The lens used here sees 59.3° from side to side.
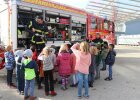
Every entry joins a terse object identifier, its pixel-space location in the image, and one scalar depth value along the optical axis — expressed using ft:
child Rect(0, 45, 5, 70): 12.82
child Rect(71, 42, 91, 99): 10.63
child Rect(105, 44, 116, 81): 14.16
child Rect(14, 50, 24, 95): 11.08
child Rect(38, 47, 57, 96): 10.91
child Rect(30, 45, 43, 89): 11.90
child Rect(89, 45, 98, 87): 12.34
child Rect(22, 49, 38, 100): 10.15
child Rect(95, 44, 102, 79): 13.91
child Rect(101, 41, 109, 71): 15.58
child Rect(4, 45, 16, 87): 11.86
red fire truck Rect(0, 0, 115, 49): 13.04
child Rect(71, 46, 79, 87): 11.99
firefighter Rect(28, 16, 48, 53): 13.34
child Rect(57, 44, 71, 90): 11.79
